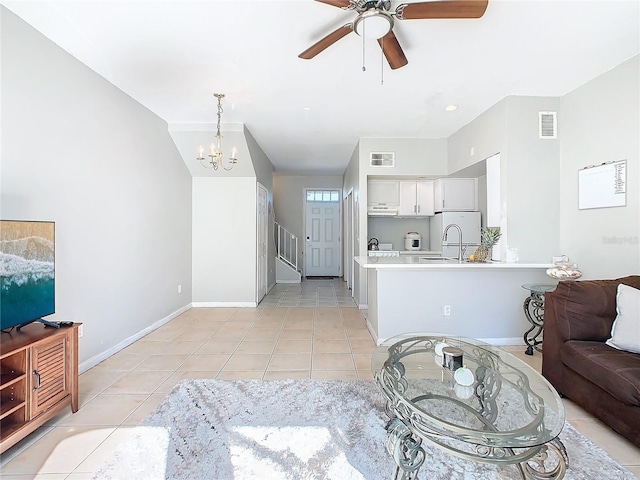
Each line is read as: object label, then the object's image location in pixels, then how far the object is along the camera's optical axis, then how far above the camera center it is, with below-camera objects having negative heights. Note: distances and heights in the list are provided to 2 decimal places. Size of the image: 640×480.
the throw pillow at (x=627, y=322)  1.92 -0.59
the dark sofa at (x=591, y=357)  1.70 -0.81
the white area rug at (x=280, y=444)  1.51 -1.23
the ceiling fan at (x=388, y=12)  1.65 +1.33
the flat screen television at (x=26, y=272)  1.73 -0.22
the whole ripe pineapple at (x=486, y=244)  3.30 -0.08
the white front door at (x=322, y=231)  8.33 +0.18
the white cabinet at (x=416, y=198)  5.32 +0.73
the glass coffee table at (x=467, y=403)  1.16 -0.82
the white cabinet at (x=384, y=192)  5.36 +0.84
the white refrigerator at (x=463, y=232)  4.95 +0.09
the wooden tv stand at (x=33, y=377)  1.61 -0.85
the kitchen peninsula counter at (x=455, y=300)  3.26 -0.72
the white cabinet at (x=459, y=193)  5.05 +0.77
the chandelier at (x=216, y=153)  3.26 +1.20
